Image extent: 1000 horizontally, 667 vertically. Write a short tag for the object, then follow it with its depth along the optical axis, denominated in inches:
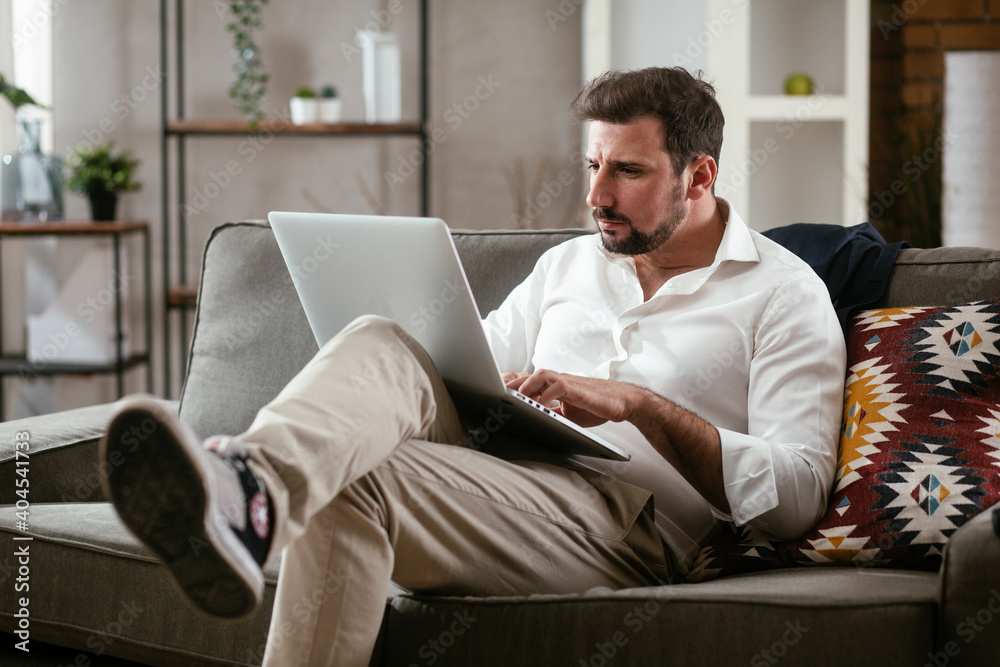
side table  106.0
